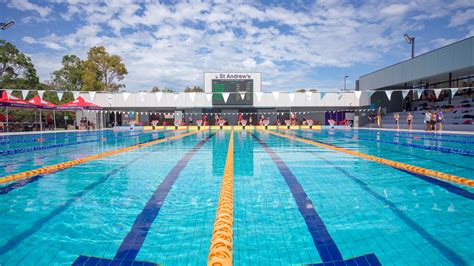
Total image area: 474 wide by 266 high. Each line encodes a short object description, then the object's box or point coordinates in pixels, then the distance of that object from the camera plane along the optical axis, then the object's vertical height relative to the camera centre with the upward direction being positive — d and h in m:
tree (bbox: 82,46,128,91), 27.86 +5.03
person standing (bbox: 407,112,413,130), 16.70 -0.38
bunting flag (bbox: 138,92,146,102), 24.27 +1.78
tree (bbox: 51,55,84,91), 30.08 +4.78
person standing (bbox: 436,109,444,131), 14.79 -0.19
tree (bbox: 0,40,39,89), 23.39 +4.32
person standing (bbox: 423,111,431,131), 15.17 -0.24
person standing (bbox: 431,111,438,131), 14.79 -0.23
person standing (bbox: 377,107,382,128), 20.42 -0.44
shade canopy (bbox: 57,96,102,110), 17.40 +0.77
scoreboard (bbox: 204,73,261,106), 23.22 +2.64
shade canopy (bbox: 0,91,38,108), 13.51 +0.84
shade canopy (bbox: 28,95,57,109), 15.83 +0.87
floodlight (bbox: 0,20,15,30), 11.33 +3.79
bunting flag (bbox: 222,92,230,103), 21.50 +1.62
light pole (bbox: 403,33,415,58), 20.31 +5.43
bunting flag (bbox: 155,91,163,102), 23.77 +1.73
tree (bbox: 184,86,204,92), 55.66 +5.62
